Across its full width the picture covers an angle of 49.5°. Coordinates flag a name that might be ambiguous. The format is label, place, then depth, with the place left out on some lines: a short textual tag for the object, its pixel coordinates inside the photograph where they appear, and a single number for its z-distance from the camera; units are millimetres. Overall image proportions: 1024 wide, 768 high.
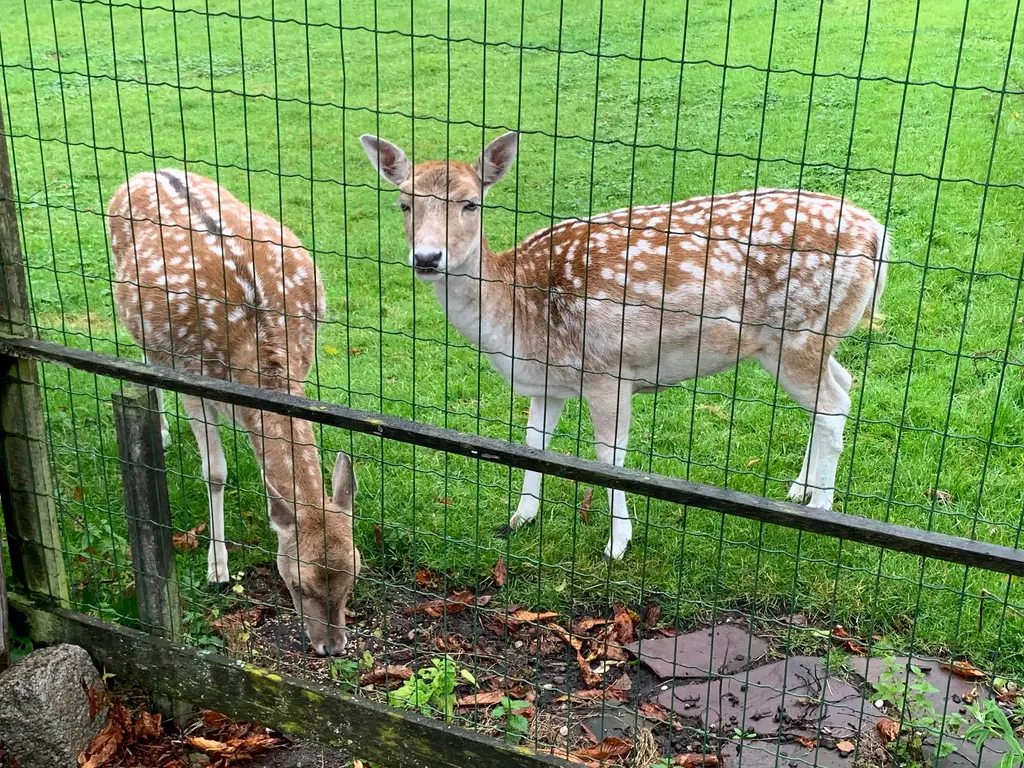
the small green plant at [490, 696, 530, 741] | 3707
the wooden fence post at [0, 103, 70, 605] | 3941
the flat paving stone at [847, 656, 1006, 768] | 3711
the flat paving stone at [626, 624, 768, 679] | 4383
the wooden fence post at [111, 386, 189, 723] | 3848
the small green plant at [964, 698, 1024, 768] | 3277
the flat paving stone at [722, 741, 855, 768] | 3764
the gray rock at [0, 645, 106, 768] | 3861
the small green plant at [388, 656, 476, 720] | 3779
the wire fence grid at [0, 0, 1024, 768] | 4434
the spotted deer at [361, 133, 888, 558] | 5105
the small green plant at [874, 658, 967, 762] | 3521
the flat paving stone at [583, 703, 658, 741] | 4055
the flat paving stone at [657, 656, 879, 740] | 3969
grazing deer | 4305
